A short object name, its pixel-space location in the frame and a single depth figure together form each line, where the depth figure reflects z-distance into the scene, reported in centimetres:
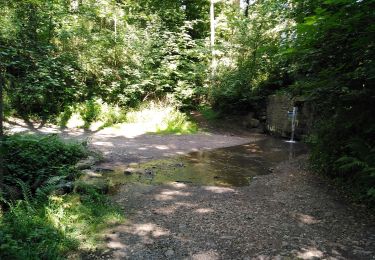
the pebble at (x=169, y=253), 411
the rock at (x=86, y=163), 723
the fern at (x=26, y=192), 482
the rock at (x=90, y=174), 670
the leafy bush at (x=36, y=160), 591
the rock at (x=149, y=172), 789
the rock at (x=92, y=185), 576
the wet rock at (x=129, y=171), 776
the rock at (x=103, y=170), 772
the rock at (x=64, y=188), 550
